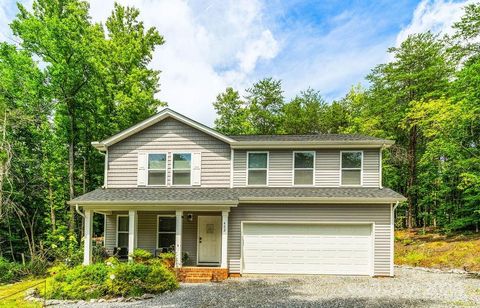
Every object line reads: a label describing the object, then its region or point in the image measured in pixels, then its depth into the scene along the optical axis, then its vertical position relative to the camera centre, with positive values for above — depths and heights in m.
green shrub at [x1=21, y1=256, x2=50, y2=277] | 13.54 -4.78
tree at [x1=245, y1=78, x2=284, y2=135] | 33.78 +5.76
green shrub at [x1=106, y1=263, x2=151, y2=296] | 9.54 -3.70
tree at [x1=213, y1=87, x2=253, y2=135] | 32.38 +4.91
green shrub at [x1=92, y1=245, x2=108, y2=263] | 13.33 -4.16
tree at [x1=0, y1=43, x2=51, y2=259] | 17.08 +2.04
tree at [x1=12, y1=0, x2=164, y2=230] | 16.84 +5.15
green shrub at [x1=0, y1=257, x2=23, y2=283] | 13.02 -4.87
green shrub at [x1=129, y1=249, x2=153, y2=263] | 11.86 -3.65
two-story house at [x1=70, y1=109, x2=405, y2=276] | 12.73 -1.60
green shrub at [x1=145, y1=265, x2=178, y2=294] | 9.88 -3.87
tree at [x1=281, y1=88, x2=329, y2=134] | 33.25 +4.20
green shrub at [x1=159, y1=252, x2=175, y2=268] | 12.18 -3.87
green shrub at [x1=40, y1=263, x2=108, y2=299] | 9.41 -3.81
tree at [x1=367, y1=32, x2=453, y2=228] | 23.19 +5.96
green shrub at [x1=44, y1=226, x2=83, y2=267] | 13.57 -4.52
